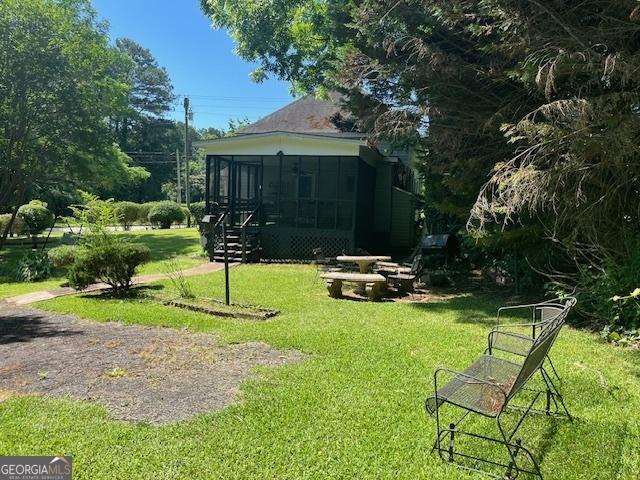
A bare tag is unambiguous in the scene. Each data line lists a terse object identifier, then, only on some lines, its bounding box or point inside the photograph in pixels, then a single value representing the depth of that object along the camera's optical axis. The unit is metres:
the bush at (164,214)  30.31
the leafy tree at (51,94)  14.90
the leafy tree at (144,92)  59.48
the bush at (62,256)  11.10
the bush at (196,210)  32.06
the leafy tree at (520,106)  5.78
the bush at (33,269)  12.45
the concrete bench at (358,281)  8.80
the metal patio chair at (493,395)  2.81
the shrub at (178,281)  8.65
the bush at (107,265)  9.11
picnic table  10.50
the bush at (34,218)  21.62
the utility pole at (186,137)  34.09
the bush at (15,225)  21.06
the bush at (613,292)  6.12
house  14.25
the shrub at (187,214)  32.34
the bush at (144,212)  33.01
